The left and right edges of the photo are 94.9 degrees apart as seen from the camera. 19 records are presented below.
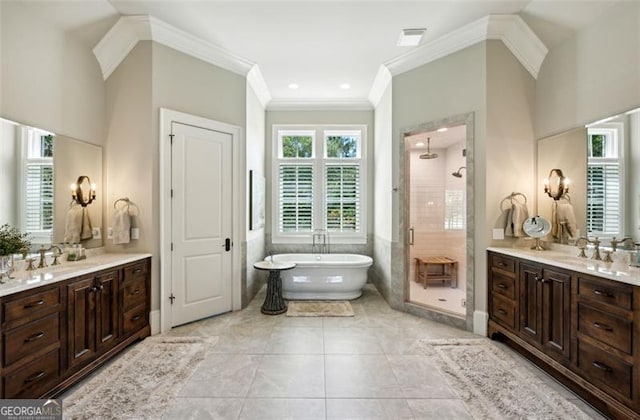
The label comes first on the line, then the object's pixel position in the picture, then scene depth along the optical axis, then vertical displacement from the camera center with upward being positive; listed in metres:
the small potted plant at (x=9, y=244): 2.14 -0.27
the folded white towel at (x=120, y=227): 3.12 -0.18
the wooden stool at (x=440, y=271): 5.02 -1.06
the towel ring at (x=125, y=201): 3.25 +0.10
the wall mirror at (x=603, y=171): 2.44 +0.37
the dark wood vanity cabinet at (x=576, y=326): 1.87 -0.91
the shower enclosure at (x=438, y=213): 5.01 -0.05
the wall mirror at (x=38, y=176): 2.34 +0.30
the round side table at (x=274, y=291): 3.97 -1.11
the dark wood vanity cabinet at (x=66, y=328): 1.88 -0.92
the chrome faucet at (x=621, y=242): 2.43 -0.26
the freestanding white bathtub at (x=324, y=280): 4.44 -1.06
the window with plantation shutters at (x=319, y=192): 5.47 +0.34
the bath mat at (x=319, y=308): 3.93 -1.37
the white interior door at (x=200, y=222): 3.45 -0.15
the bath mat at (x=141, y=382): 2.06 -1.40
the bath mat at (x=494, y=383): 2.06 -1.40
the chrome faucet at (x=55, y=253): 2.64 -0.40
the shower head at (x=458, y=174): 5.14 +0.64
